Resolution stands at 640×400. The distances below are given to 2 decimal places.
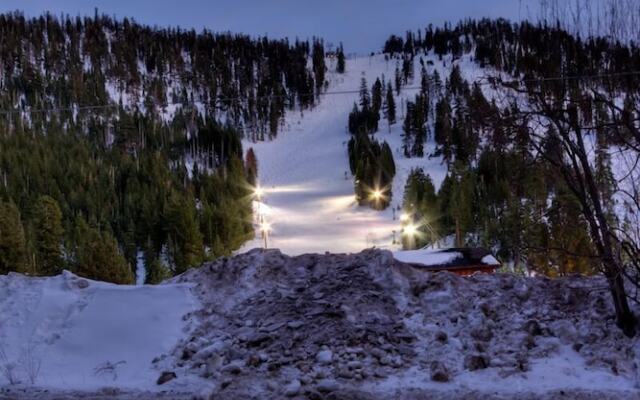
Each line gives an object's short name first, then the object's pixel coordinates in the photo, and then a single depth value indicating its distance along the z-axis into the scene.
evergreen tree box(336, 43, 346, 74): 176.62
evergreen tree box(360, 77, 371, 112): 124.59
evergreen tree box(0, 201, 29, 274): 37.00
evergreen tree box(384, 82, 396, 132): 121.88
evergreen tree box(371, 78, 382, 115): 124.93
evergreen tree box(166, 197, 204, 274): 51.88
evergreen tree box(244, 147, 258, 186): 93.35
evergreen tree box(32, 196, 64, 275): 42.97
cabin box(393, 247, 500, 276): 19.86
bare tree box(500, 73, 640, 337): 6.34
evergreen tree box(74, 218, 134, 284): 39.06
